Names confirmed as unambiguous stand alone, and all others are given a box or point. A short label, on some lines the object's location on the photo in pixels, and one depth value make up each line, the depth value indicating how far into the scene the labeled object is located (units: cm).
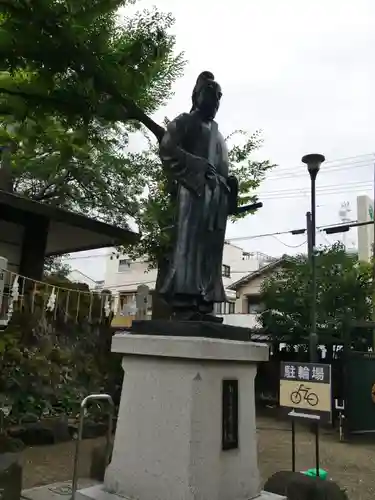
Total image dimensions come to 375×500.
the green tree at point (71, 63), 451
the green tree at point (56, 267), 1984
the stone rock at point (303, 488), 509
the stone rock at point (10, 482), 431
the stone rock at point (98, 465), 538
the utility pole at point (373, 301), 1355
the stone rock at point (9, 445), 690
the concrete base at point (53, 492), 457
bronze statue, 436
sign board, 580
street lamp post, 1050
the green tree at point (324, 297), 1353
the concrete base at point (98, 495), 394
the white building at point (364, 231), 2144
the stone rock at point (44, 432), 845
